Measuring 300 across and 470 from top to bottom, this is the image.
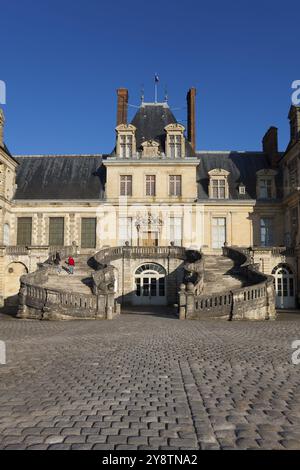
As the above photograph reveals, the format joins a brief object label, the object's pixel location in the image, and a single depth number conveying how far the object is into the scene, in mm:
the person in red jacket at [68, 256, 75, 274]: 22906
